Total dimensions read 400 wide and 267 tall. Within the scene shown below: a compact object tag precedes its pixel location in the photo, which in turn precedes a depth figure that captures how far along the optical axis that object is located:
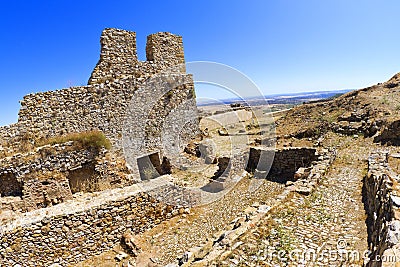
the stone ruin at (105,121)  8.43
